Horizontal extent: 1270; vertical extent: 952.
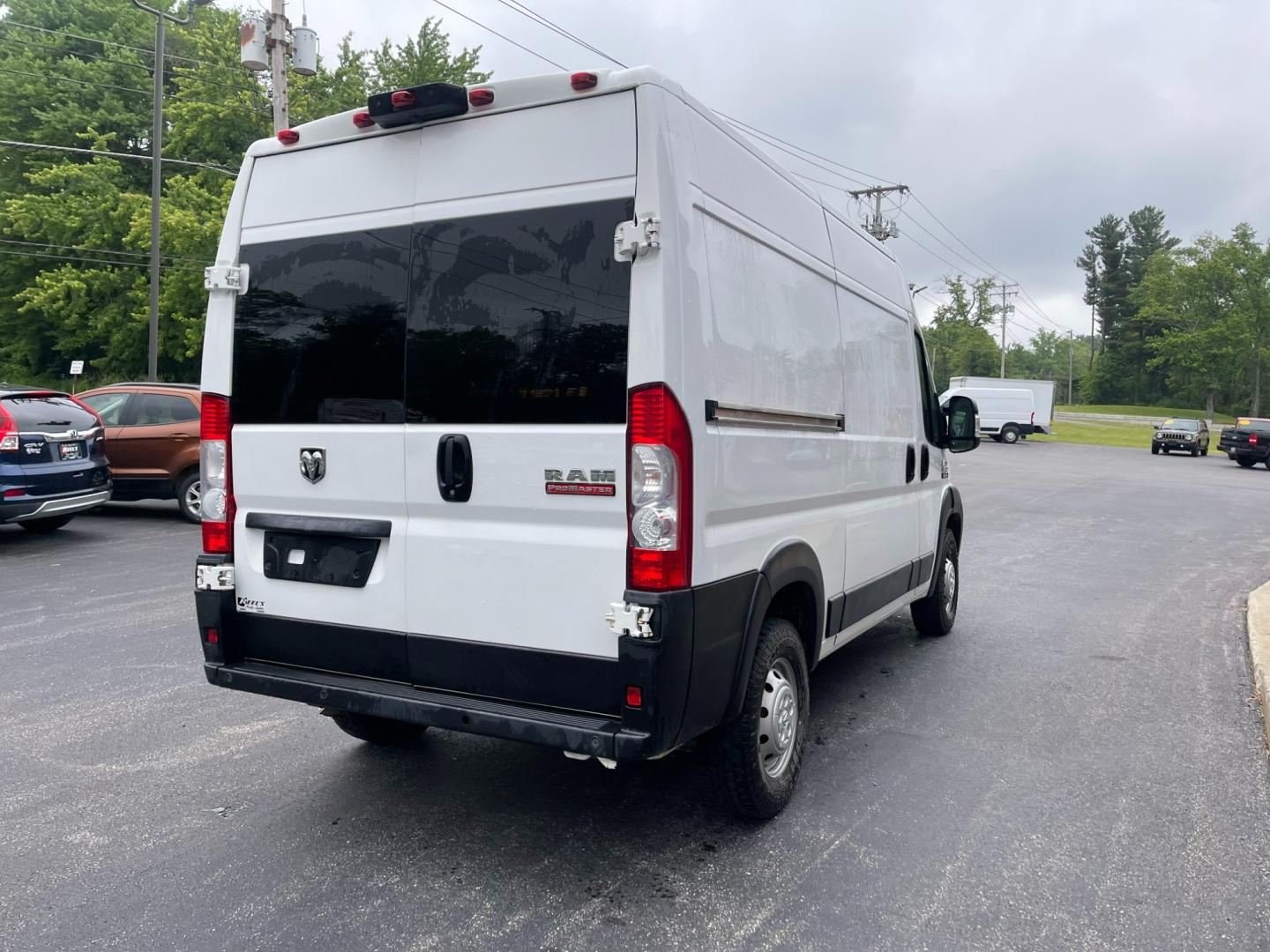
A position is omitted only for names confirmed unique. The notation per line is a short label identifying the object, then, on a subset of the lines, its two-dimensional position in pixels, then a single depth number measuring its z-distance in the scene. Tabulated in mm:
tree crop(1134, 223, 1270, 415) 64688
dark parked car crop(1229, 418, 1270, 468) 30781
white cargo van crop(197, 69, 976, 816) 3039
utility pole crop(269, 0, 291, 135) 17031
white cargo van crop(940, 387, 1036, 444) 46188
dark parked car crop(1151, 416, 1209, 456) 37625
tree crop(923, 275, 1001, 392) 98938
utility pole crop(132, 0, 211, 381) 21484
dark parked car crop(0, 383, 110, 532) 9422
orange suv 11891
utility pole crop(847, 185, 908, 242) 48406
